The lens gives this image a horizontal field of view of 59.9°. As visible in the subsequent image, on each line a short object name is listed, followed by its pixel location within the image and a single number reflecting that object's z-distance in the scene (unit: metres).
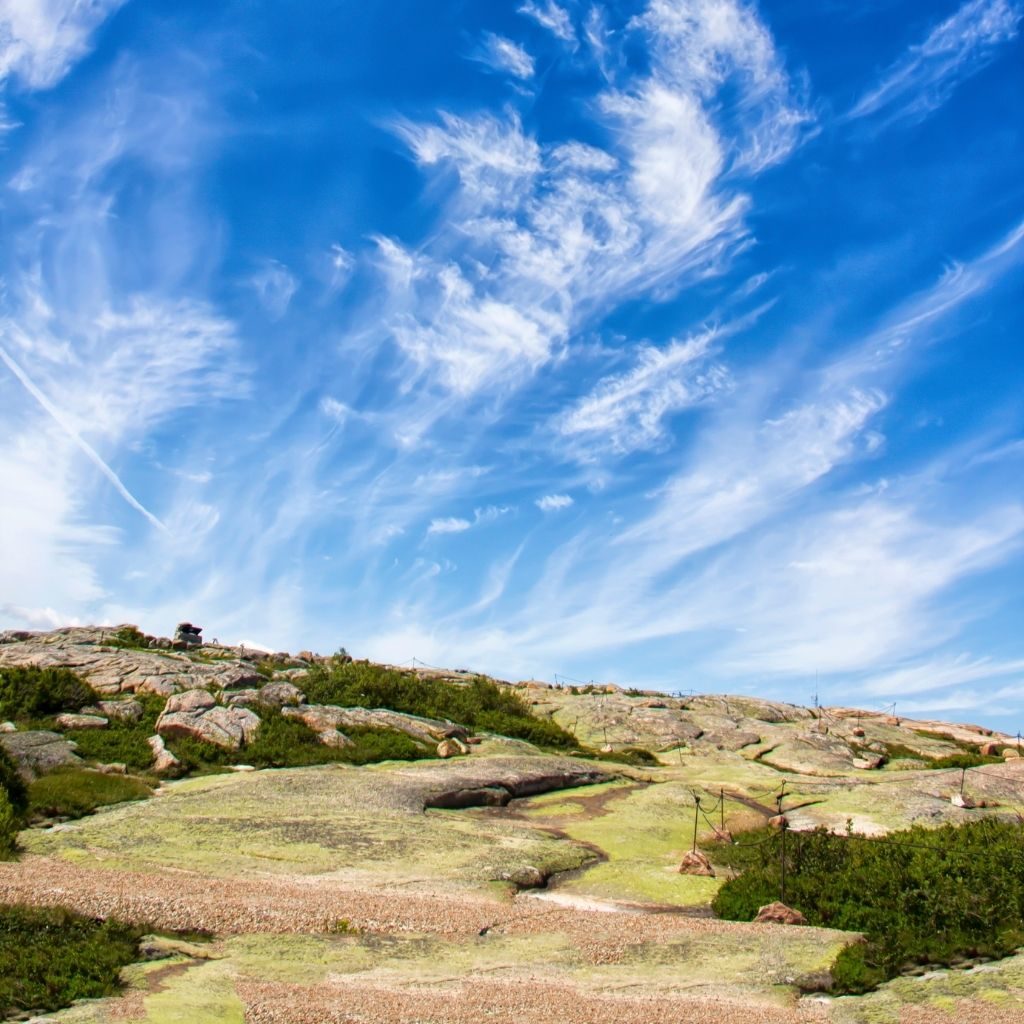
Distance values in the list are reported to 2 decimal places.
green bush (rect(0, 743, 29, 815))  22.84
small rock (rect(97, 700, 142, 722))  35.22
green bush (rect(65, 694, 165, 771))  30.05
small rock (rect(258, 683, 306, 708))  38.78
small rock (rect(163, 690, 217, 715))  35.53
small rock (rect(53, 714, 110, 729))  33.50
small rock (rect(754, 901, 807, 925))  17.86
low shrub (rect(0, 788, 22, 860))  19.36
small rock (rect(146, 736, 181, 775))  29.31
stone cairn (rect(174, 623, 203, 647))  62.22
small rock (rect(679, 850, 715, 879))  21.77
